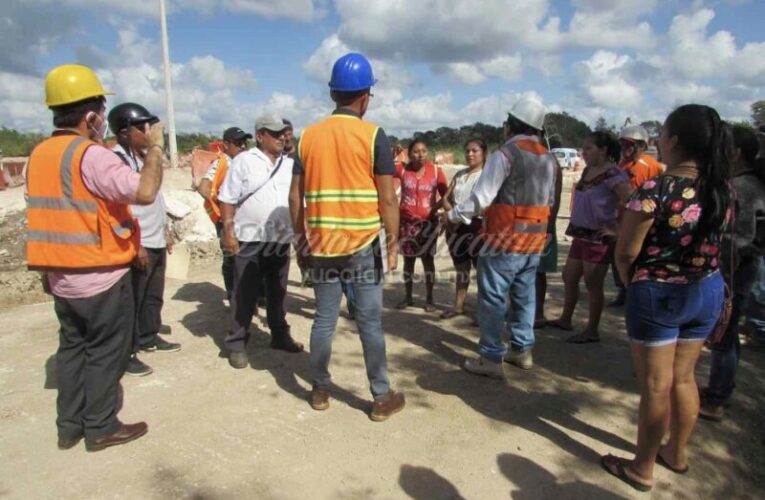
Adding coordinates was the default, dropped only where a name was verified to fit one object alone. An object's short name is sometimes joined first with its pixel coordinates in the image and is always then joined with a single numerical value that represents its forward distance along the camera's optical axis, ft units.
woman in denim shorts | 7.32
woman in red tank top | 17.29
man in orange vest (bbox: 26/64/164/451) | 8.36
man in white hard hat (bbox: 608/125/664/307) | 16.24
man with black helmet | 10.50
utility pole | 46.06
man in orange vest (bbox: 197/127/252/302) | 17.03
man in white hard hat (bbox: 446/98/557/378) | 11.48
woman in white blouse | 16.07
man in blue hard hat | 9.56
